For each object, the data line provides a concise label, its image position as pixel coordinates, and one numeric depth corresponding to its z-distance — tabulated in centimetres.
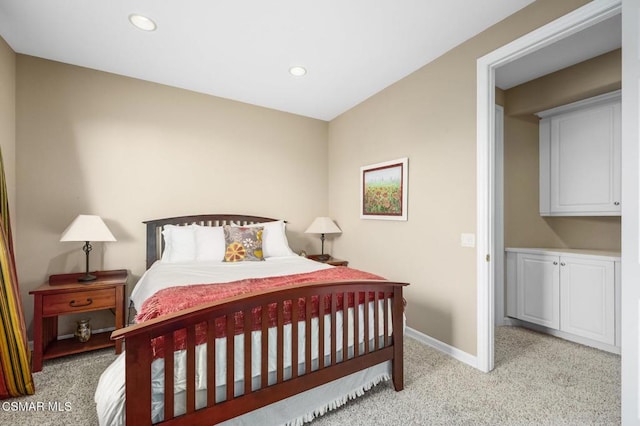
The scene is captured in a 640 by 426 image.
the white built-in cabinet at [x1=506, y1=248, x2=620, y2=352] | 253
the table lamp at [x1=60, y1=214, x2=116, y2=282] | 240
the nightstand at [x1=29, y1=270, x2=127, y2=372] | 221
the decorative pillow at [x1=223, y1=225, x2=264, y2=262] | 291
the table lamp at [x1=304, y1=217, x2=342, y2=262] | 380
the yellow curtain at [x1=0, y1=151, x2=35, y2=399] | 183
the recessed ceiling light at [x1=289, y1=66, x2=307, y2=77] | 283
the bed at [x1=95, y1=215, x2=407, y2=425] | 123
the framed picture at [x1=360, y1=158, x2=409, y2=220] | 304
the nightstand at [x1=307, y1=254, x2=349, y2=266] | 369
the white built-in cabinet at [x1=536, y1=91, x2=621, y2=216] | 274
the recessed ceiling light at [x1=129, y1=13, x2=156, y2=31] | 210
